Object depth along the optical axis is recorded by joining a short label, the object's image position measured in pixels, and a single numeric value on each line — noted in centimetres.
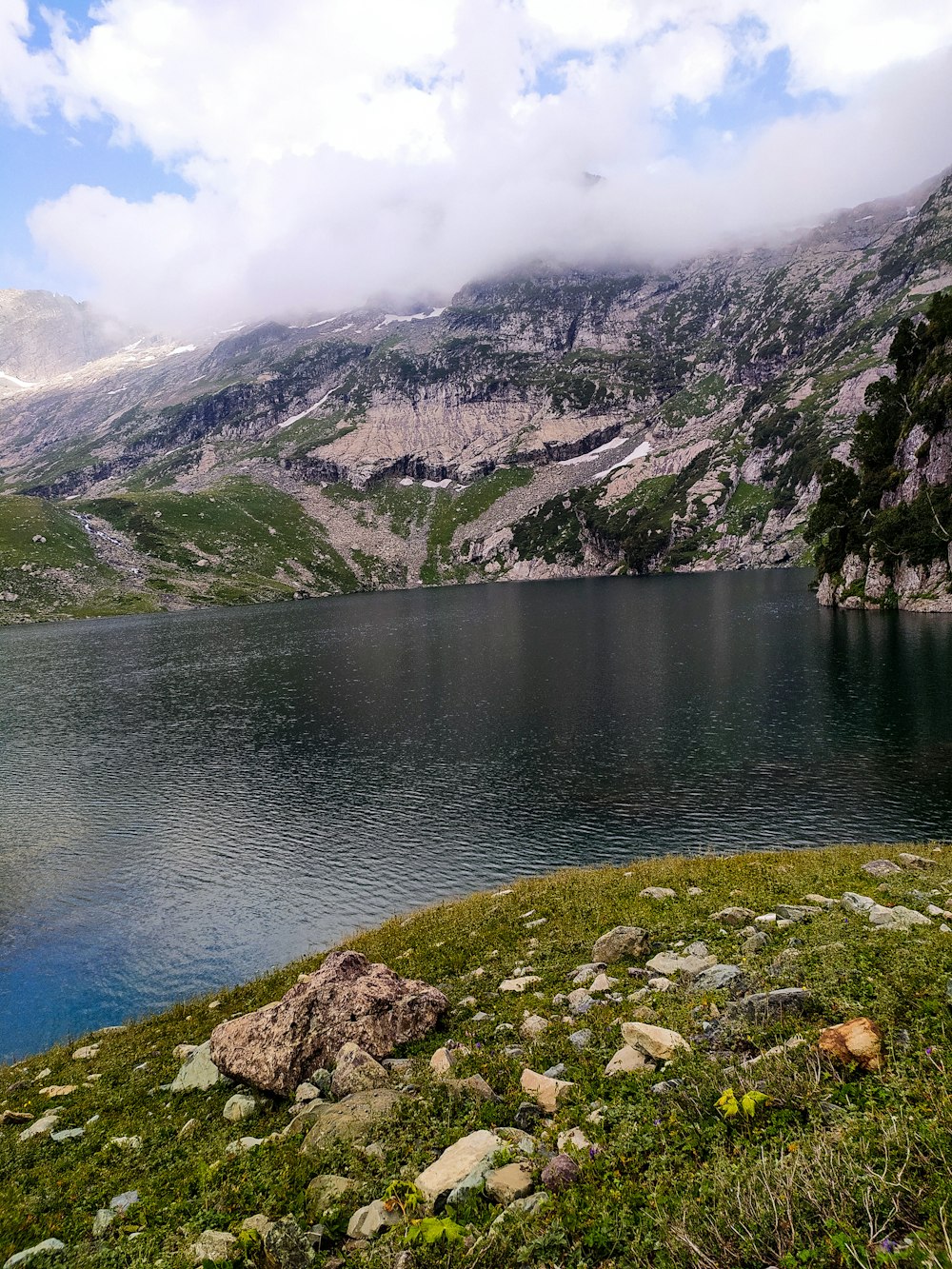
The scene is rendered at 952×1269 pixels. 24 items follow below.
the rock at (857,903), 1882
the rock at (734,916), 2021
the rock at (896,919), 1653
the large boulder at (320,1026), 1523
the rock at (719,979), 1459
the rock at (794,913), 1891
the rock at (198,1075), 1639
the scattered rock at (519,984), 1849
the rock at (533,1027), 1475
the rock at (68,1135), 1482
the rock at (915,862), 2586
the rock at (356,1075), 1378
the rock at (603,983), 1677
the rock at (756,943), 1698
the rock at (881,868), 2454
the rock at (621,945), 1909
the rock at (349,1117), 1186
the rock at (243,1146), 1226
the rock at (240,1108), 1415
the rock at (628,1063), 1178
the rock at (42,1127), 1530
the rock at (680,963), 1656
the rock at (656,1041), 1198
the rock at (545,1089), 1154
